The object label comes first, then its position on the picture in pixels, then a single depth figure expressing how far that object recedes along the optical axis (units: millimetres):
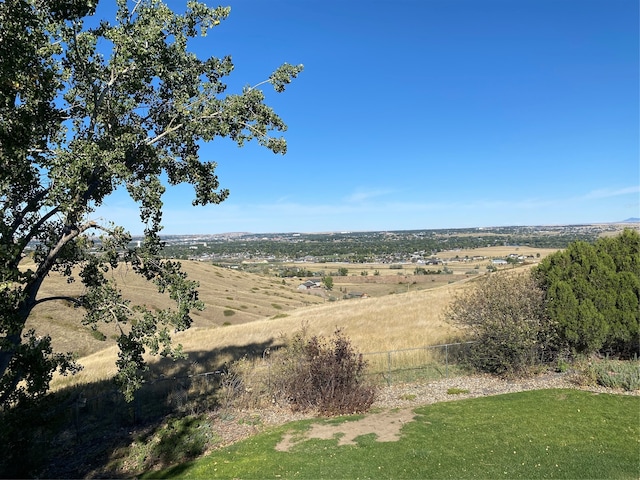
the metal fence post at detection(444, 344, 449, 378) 18222
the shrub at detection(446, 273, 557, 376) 16969
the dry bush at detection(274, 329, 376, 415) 14492
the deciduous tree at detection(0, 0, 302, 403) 8242
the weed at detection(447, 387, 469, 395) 15844
